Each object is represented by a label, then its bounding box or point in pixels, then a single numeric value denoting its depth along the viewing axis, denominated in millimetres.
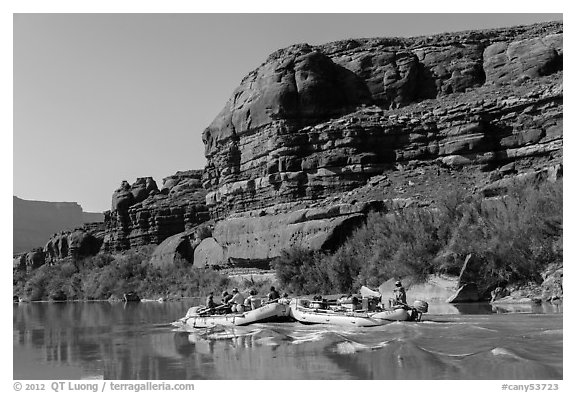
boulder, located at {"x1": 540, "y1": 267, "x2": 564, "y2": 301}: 35175
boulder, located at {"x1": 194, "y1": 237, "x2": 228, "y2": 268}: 72875
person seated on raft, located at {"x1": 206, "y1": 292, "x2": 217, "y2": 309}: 33878
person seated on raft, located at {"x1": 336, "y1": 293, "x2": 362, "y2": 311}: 28839
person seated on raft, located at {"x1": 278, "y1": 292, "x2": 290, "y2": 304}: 32022
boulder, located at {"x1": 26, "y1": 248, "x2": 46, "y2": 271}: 128375
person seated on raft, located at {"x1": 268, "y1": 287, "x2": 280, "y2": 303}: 32781
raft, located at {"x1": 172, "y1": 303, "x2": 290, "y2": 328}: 31016
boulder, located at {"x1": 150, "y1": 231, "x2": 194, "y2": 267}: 84938
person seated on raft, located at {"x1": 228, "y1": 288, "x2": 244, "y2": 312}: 32156
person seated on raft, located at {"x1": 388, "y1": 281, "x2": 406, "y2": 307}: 28312
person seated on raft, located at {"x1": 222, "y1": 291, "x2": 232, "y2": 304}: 34000
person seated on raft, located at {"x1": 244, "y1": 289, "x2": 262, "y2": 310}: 31855
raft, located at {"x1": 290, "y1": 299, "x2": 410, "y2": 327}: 27078
